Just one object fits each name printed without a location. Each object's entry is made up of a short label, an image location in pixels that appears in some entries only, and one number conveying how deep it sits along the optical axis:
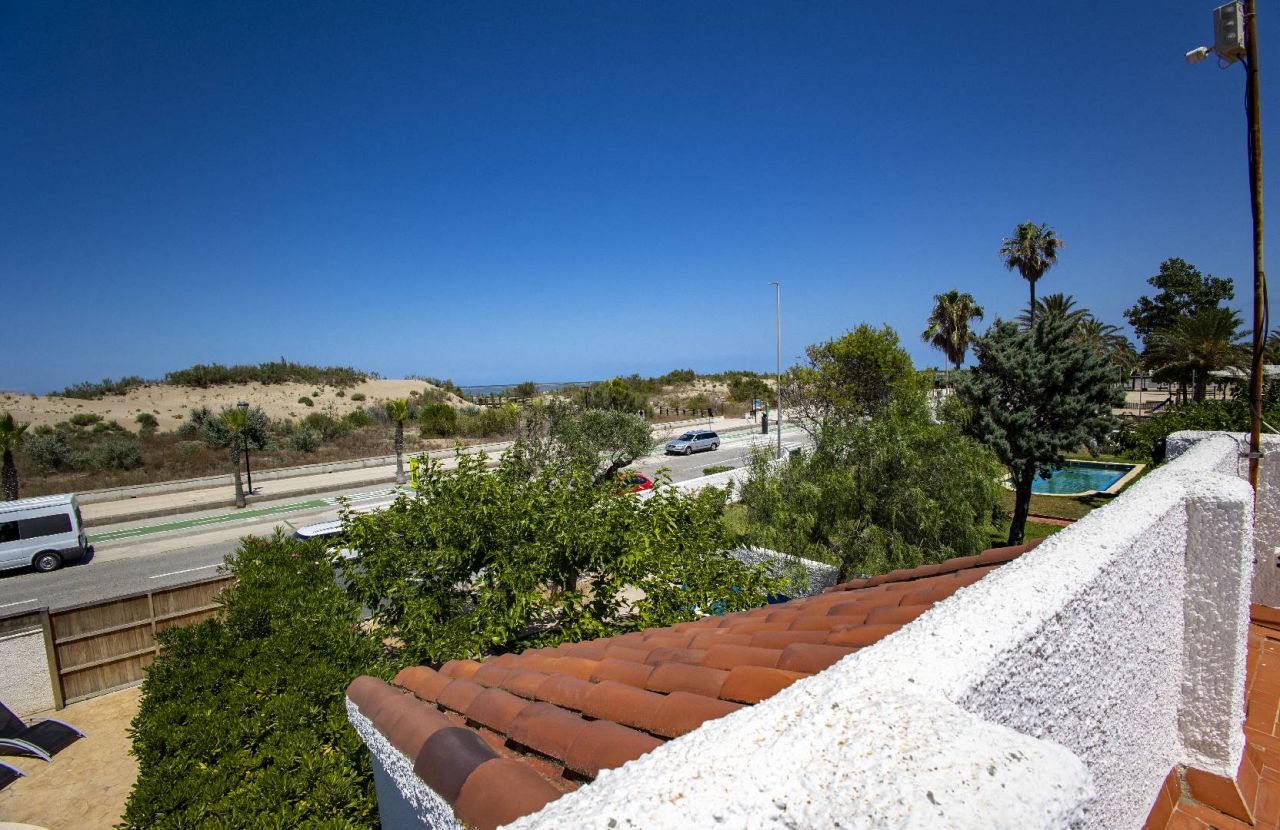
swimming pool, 24.70
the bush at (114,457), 30.47
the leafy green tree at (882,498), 10.82
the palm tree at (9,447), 19.66
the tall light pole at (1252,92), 6.71
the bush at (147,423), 41.31
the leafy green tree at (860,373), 26.66
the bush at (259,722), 3.66
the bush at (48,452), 29.91
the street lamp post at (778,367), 29.16
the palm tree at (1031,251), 36.38
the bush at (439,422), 40.84
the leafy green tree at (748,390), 63.50
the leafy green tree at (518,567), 5.59
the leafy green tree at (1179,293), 57.16
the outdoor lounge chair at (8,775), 6.84
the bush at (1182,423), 16.97
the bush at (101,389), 48.35
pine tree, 15.18
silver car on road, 35.22
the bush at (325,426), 40.00
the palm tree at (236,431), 23.23
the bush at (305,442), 35.38
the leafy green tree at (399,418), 26.61
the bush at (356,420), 43.22
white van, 16.47
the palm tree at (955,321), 42.12
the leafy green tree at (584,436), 19.64
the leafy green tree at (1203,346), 26.80
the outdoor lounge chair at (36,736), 7.47
